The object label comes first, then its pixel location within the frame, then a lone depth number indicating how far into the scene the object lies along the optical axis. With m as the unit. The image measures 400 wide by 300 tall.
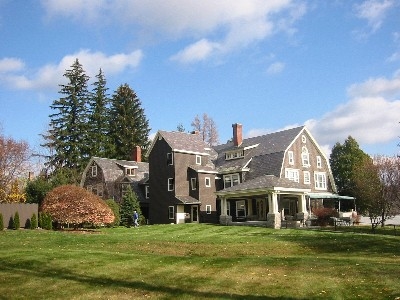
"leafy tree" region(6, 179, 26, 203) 48.10
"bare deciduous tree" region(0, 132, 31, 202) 50.03
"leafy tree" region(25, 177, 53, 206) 42.66
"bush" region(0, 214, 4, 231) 32.00
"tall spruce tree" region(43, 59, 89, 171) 64.31
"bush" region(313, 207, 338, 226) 42.59
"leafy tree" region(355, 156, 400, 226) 45.77
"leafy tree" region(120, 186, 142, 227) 45.22
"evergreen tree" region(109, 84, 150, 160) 74.94
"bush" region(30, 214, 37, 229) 34.66
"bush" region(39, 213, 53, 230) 35.22
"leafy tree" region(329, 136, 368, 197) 65.37
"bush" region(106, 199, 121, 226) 42.25
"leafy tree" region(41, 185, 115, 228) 35.00
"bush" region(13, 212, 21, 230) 33.91
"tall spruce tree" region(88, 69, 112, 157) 68.12
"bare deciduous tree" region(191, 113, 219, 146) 80.55
